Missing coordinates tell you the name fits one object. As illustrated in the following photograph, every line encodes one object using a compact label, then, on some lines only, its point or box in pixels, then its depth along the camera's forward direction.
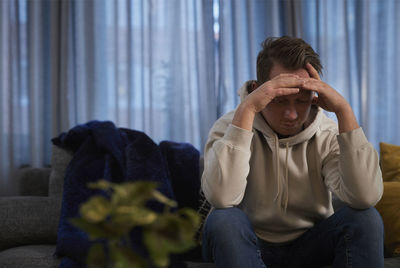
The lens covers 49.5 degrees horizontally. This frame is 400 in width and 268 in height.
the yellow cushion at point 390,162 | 1.90
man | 1.26
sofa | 1.62
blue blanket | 1.82
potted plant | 0.48
